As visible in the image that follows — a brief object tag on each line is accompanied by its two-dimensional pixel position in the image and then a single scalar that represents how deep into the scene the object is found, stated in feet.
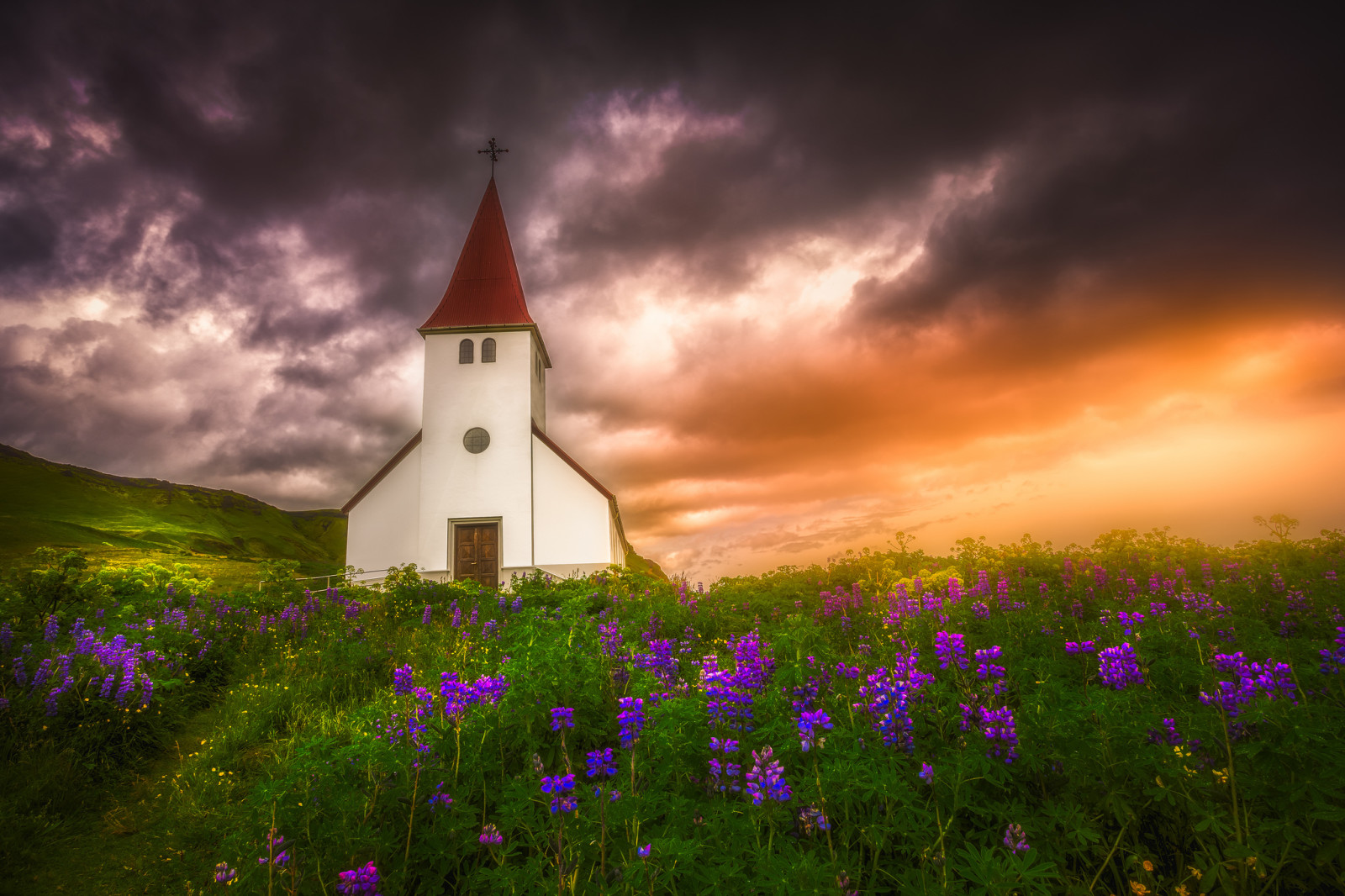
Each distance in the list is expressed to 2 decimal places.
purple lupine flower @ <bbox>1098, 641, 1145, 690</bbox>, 10.96
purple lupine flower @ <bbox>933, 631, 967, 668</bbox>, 11.79
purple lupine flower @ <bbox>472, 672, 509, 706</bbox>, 12.00
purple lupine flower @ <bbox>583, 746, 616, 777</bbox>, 8.58
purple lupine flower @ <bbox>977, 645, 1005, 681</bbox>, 10.34
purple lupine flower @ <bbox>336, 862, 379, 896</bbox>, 8.29
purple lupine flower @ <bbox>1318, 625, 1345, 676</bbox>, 9.31
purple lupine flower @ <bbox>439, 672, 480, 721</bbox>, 11.49
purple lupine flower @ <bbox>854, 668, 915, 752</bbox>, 9.80
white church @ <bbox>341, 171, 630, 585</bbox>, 67.67
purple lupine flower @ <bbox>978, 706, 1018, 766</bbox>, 9.24
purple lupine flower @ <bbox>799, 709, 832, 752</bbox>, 9.15
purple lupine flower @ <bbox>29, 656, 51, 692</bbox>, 18.63
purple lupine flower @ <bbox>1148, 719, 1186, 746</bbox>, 9.56
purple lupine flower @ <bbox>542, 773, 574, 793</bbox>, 8.06
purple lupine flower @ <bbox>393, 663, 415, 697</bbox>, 14.38
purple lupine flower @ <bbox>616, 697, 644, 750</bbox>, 9.06
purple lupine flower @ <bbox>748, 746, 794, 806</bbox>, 8.09
